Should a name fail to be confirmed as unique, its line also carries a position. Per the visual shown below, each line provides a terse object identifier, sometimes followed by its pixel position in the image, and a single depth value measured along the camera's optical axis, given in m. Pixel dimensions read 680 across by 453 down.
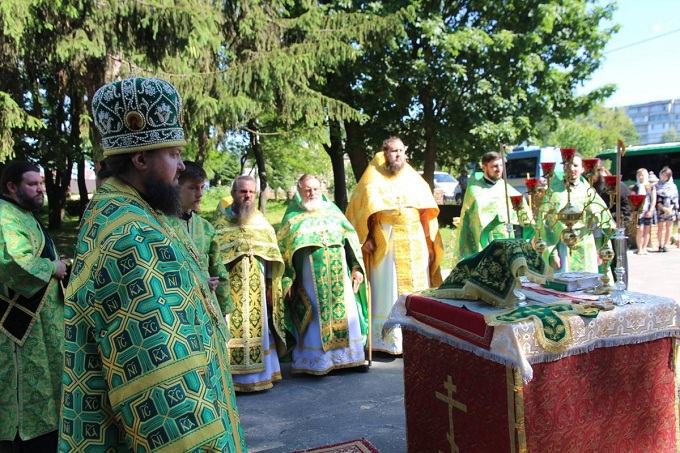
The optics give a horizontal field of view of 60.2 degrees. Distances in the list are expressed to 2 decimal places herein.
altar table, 2.72
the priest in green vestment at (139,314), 1.40
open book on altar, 3.35
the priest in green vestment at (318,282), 5.29
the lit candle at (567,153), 3.38
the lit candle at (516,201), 3.88
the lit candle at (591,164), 3.36
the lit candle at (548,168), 3.59
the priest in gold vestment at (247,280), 4.96
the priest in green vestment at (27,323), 3.26
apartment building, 150.62
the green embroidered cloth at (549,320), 2.72
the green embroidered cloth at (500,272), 2.89
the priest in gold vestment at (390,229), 5.76
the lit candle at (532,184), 3.68
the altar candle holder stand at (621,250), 3.03
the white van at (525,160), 21.41
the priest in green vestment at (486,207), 5.63
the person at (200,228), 3.79
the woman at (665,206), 12.64
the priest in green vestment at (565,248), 5.48
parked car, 31.00
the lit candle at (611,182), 3.23
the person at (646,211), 12.07
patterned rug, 3.65
